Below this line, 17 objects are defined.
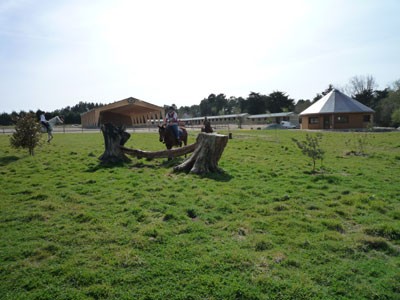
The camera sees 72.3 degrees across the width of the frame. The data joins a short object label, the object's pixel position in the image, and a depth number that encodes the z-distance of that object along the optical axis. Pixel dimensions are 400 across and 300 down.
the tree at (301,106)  77.43
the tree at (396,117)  42.69
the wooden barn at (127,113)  42.03
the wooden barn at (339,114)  39.06
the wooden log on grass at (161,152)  9.55
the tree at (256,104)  85.38
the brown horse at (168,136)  10.49
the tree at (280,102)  80.00
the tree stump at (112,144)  10.16
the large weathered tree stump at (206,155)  8.27
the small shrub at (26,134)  11.97
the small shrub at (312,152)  8.97
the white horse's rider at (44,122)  17.13
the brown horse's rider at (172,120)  10.12
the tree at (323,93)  81.03
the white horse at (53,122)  17.94
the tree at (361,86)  72.03
